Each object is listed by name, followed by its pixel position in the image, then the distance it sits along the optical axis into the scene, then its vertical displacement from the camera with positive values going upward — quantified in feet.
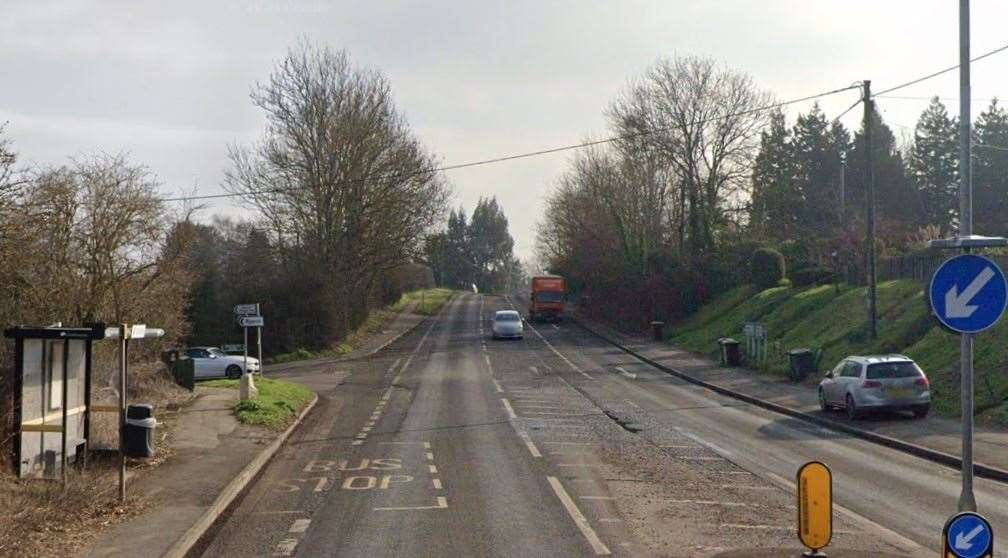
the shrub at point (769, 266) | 190.08 +6.51
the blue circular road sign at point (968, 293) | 27.20 +0.30
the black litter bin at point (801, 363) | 117.29 -6.45
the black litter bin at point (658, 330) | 194.29 -5.04
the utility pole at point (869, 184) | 102.94 +11.69
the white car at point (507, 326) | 202.59 -4.82
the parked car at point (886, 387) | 81.20 -6.25
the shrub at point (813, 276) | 169.89 +4.37
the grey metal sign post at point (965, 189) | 28.94 +3.55
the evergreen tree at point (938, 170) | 264.31 +33.58
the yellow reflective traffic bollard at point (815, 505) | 31.73 -5.92
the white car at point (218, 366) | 140.56 -8.90
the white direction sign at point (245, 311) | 99.33 -1.22
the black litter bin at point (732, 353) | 143.13 -6.66
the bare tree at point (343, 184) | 182.91 +19.76
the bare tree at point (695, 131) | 205.57 +32.67
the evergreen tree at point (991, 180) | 229.25 +27.21
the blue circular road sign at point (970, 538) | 23.47 -5.05
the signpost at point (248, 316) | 97.55 -1.67
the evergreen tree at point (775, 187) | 238.48 +27.31
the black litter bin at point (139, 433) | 55.01 -6.92
